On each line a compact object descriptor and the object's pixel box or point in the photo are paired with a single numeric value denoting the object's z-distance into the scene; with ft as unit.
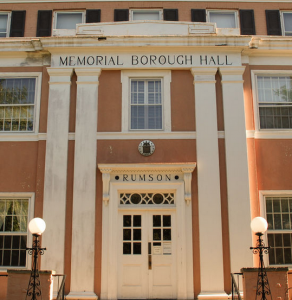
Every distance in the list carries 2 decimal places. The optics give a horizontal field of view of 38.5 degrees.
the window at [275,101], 40.42
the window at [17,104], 40.47
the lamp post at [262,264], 28.74
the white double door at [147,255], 36.25
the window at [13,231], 37.42
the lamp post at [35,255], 29.43
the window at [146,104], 39.86
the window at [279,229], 37.32
